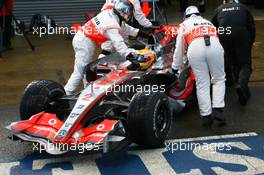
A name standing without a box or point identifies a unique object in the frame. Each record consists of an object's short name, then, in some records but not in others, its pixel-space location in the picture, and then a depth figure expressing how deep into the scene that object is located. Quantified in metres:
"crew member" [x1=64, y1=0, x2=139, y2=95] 6.70
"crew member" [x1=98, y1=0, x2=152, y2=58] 7.97
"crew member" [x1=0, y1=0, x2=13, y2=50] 11.28
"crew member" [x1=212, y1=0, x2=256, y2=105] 7.39
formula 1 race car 5.17
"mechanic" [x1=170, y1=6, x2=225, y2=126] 6.34
